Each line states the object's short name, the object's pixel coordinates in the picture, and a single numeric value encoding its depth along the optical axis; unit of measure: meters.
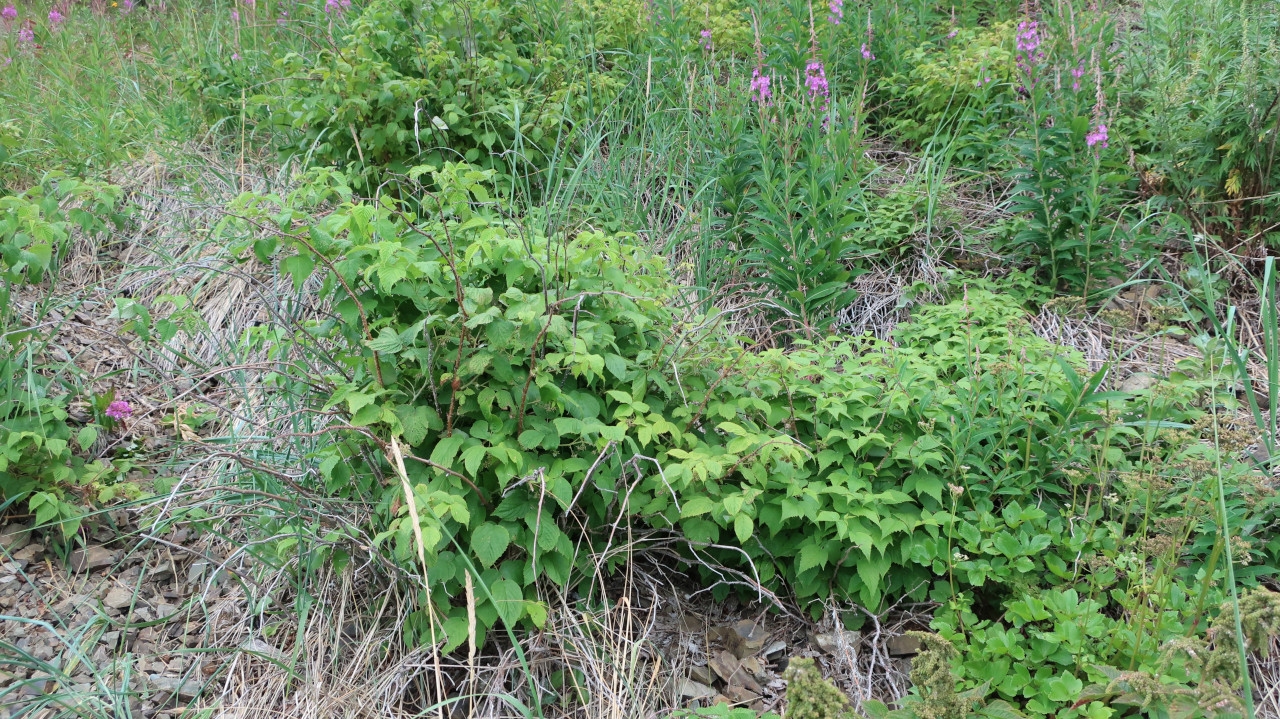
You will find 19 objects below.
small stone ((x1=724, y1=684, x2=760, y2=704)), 2.18
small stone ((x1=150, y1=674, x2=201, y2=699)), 2.15
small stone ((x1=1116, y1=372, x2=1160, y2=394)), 2.75
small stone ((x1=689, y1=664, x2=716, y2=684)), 2.24
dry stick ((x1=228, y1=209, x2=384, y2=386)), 1.87
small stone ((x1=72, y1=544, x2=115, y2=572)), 2.53
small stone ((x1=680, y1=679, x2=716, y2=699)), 2.17
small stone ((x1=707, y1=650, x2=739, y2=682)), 2.25
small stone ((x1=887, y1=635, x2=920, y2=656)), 2.24
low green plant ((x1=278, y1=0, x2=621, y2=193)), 3.50
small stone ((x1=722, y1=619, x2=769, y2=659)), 2.29
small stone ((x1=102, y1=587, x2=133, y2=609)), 2.44
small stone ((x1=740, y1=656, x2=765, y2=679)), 2.23
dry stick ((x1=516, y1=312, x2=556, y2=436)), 1.92
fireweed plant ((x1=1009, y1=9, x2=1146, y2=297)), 3.14
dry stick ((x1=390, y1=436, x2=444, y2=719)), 1.55
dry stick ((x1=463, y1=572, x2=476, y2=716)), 1.42
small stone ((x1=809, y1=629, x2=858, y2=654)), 2.21
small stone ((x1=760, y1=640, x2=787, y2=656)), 2.29
